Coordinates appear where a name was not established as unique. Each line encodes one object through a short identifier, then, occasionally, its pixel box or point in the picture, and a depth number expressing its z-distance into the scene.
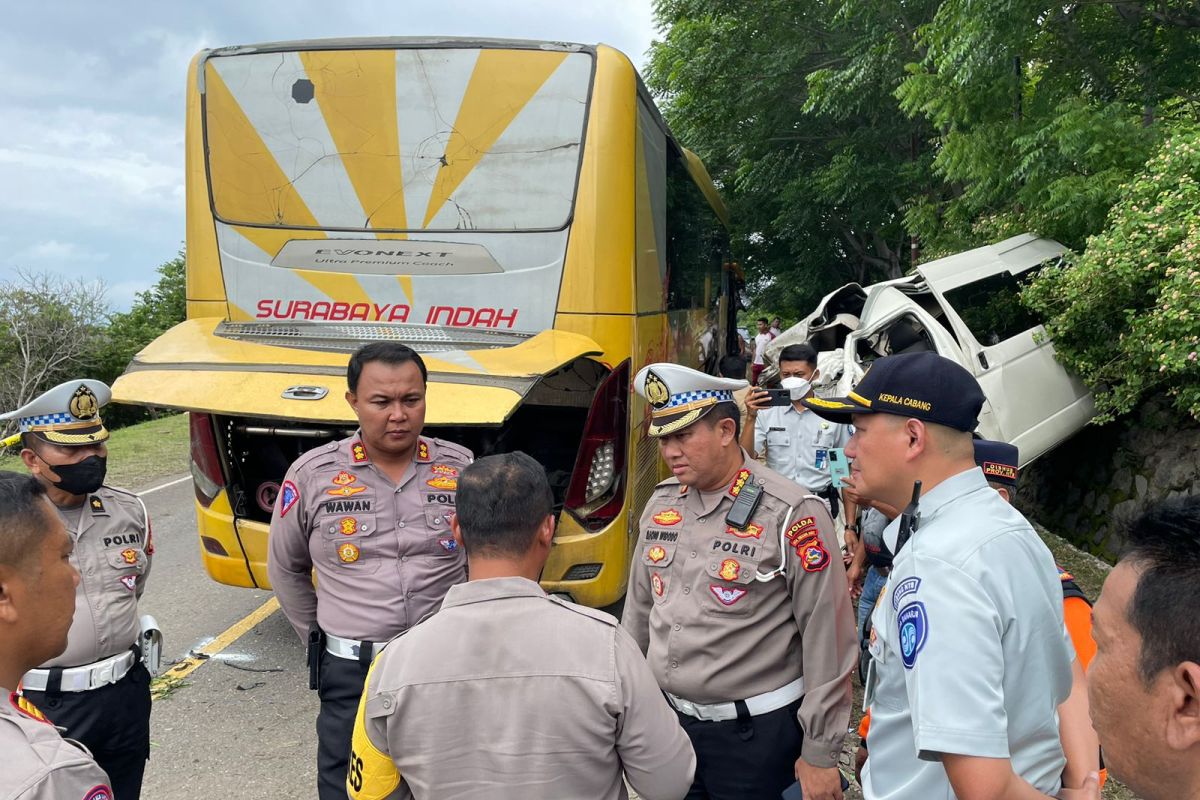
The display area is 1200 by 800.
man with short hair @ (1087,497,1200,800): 1.01
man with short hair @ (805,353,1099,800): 1.52
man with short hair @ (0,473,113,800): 1.25
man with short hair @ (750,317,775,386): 16.63
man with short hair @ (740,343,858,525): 5.39
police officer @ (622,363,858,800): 2.43
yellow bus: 4.61
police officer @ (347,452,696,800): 1.58
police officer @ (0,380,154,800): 2.72
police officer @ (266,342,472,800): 2.80
